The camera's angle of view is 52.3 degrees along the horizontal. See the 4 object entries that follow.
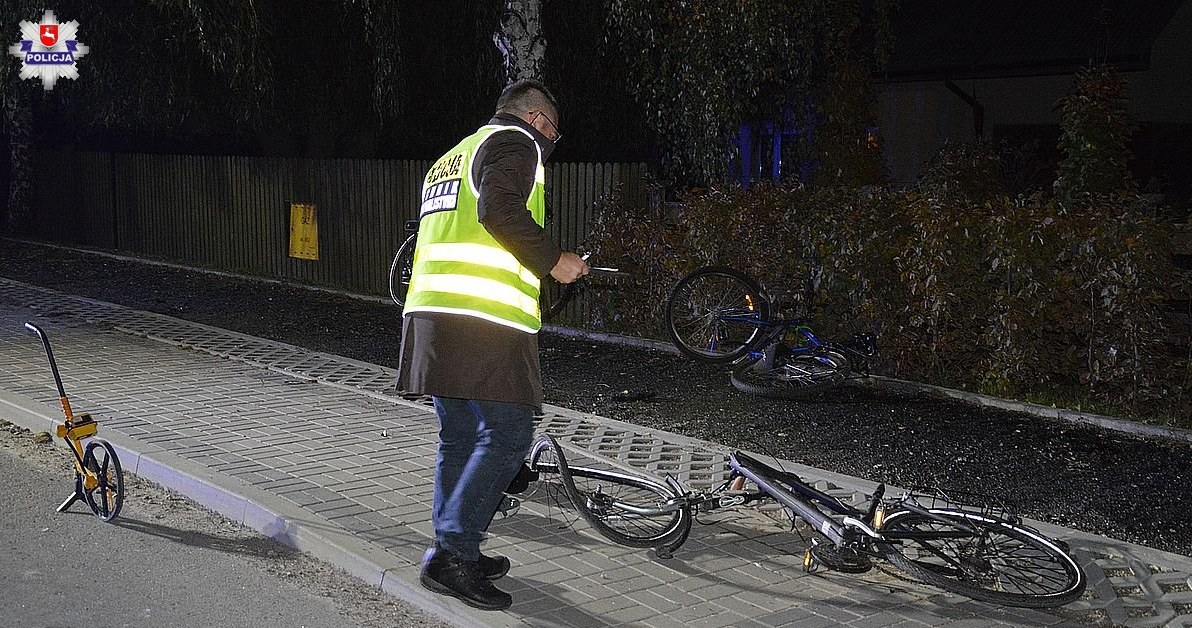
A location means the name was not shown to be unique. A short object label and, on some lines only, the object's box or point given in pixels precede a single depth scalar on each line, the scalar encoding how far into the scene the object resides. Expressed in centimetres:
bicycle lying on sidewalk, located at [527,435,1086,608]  489
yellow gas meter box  1628
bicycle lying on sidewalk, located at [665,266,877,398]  892
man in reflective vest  461
